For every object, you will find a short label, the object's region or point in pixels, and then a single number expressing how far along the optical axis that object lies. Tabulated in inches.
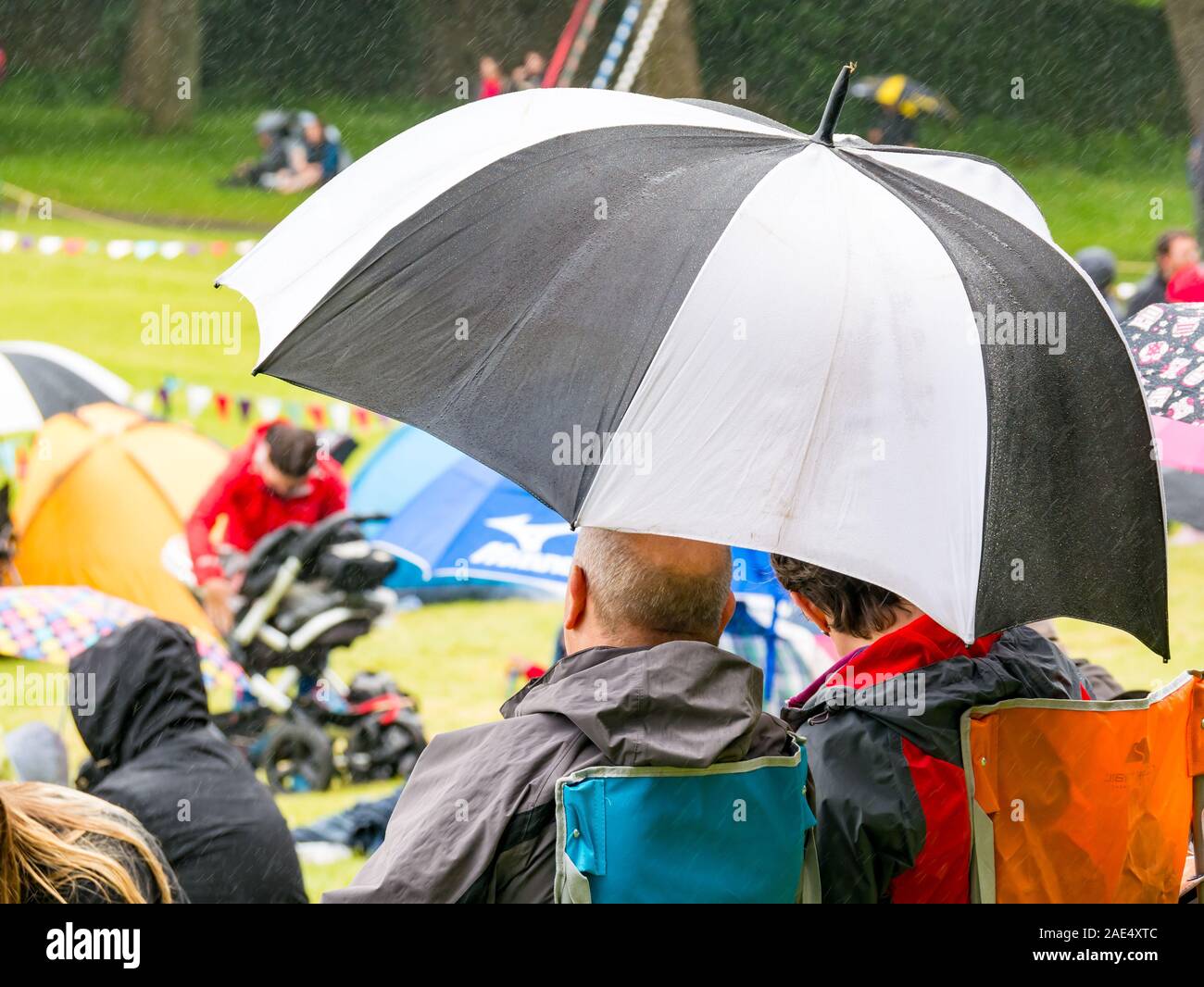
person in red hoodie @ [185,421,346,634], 272.7
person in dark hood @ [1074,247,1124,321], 394.0
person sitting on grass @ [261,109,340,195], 749.3
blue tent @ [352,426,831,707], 210.8
